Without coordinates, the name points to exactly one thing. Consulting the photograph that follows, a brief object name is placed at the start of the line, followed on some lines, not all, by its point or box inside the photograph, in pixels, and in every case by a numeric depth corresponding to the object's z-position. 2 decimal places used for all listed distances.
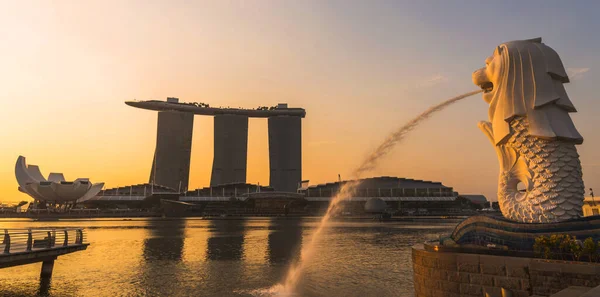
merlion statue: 15.77
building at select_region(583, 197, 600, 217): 66.99
